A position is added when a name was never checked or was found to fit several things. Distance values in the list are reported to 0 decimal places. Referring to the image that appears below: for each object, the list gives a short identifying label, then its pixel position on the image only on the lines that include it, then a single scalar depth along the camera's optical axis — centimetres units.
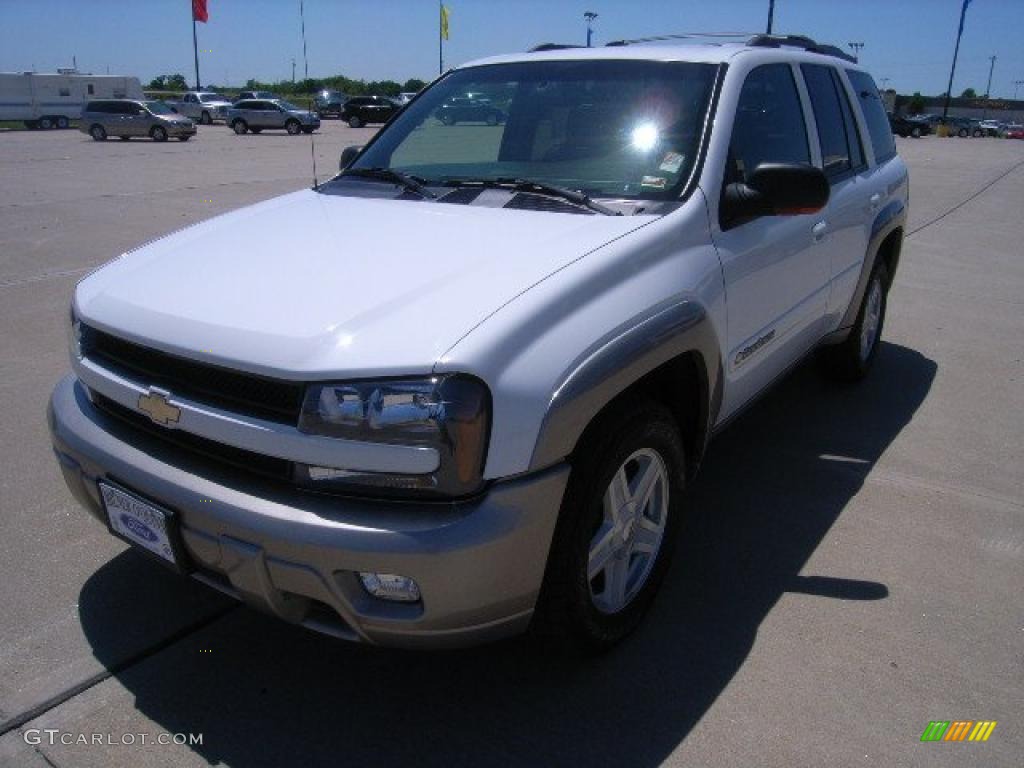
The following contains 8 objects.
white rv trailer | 3959
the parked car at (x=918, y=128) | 4951
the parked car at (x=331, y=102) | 4570
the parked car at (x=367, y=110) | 3939
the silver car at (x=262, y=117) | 3641
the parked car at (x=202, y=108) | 4659
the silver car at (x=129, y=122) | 2992
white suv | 197
